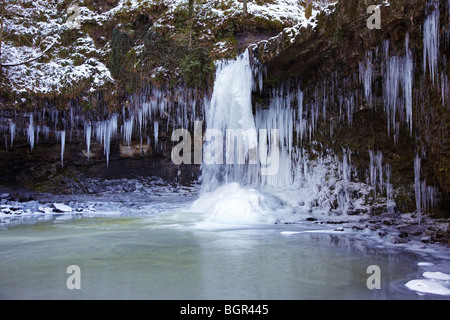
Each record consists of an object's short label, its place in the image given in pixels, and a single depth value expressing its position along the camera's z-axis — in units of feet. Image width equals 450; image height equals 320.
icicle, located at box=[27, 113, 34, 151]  46.61
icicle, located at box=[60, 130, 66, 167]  49.36
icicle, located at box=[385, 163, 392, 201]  28.53
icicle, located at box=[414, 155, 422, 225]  25.21
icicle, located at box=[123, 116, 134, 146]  46.68
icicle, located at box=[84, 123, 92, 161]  48.32
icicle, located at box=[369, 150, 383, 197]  29.45
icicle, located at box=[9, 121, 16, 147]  46.08
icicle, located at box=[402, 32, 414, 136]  22.04
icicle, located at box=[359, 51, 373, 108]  25.50
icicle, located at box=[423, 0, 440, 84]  18.37
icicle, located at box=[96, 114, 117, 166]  47.38
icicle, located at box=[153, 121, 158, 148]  47.35
